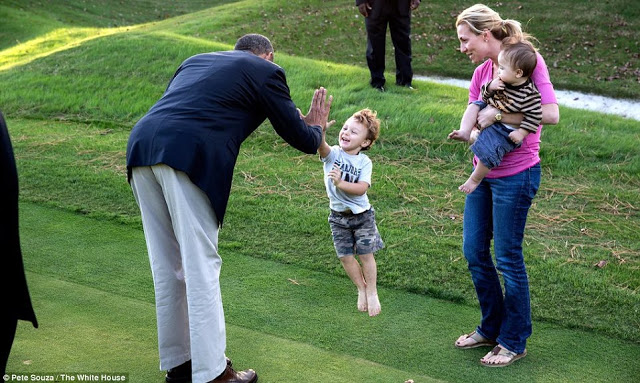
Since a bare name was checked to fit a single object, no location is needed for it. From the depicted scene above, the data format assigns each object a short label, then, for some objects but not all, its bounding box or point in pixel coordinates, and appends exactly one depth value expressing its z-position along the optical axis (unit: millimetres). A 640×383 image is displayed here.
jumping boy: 4328
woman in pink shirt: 4230
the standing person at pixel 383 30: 9984
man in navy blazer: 3898
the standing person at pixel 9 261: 3420
